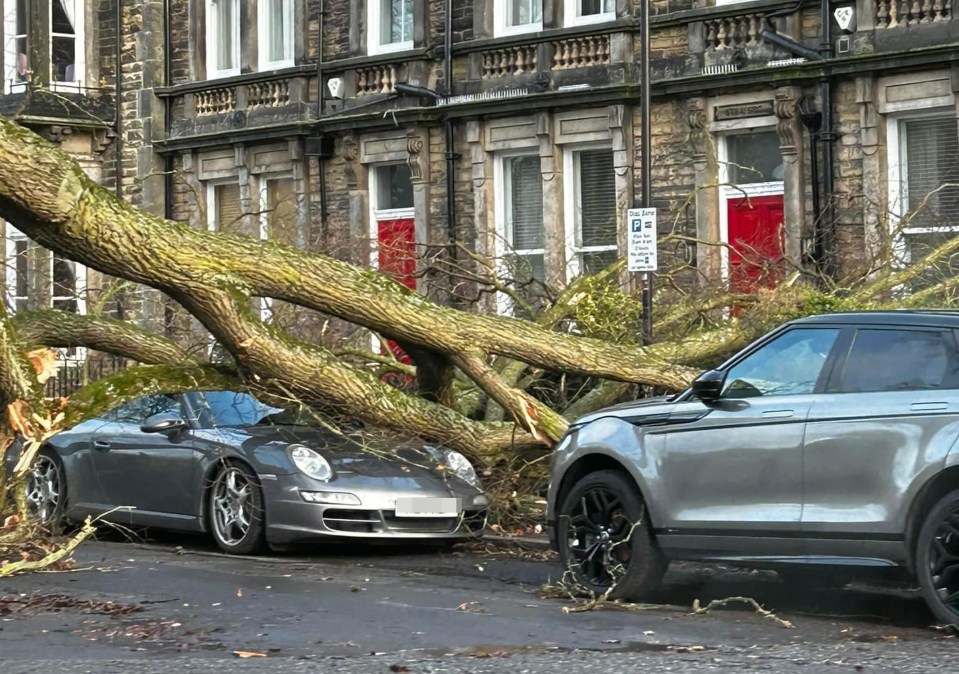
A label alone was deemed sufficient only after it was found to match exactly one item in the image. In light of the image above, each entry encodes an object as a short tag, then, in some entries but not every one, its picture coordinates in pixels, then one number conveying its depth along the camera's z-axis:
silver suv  9.76
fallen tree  12.65
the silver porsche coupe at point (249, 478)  13.97
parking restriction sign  18.89
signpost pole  20.09
